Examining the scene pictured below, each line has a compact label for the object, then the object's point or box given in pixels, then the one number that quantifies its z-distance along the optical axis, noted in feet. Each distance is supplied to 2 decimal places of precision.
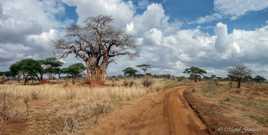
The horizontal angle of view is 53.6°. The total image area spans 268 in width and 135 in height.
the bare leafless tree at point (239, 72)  144.87
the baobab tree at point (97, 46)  116.20
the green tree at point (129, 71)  280.88
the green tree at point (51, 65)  202.06
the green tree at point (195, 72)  270.46
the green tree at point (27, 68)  176.55
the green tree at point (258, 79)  294.05
